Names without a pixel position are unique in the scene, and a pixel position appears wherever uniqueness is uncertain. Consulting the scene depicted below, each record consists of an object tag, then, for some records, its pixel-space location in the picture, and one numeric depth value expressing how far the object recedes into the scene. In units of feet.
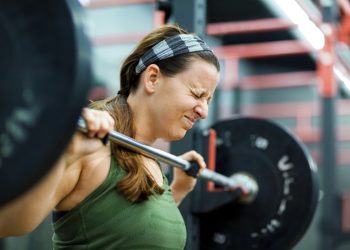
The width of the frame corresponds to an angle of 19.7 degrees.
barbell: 4.92
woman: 6.32
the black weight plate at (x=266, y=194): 9.59
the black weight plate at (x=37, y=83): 4.92
